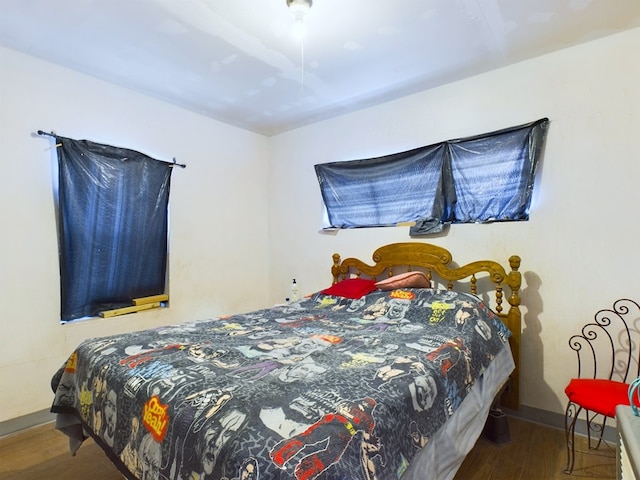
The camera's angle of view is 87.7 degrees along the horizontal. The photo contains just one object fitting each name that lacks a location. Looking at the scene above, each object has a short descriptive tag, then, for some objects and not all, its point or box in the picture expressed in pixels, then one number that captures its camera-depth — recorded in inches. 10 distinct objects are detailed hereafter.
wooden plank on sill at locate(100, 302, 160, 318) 108.5
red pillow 107.6
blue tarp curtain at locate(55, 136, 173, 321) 99.8
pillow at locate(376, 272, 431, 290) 103.0
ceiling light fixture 70.2
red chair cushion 65.1
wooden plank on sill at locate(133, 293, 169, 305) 116.6
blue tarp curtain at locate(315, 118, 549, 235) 96.4
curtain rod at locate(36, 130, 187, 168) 94.5
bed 37.3
